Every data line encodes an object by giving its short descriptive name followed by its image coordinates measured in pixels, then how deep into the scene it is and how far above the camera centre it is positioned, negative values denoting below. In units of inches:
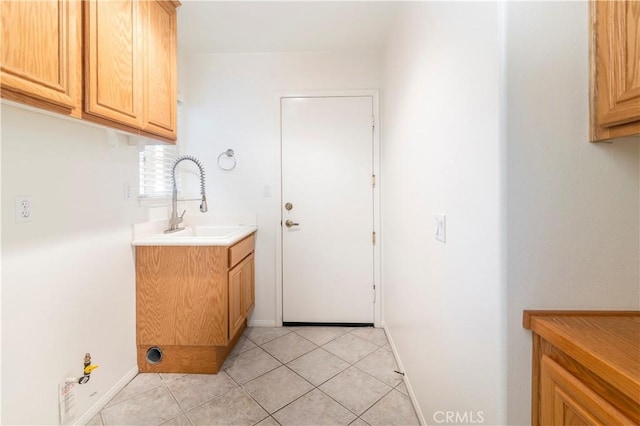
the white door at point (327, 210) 101.2 +0.2
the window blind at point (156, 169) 81.4 +12.9
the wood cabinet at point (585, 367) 22.3 -13.7
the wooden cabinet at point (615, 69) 26.5 +14.1
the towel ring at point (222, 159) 102.2 +18.1
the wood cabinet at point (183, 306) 73.2 -24.8
